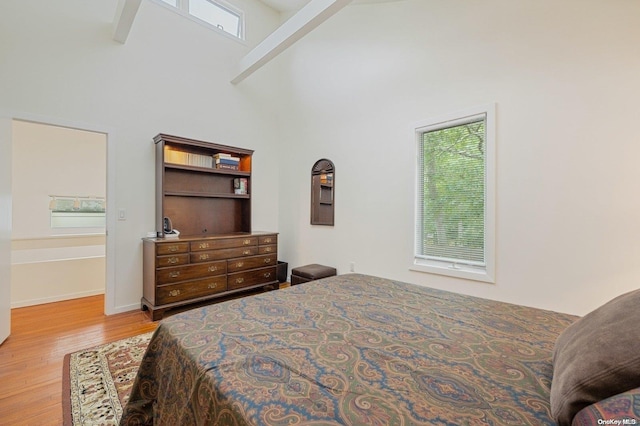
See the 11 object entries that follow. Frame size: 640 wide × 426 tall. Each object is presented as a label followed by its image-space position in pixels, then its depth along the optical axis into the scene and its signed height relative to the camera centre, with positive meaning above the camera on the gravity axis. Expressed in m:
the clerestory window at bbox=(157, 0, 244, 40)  3.80 +2.95
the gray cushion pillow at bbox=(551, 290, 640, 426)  0.64 -0.37
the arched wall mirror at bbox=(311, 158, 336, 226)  4.10 +0.31
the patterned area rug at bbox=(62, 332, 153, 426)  1.58 -1.14
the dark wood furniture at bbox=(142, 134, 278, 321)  3.14 -0.31
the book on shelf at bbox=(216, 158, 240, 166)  3.87 +0.72
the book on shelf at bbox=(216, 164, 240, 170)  3.89 +0.65
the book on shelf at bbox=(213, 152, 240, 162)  3.87 +0.78
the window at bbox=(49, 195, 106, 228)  4.23 +0.00
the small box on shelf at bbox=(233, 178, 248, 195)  4.16 +0.39
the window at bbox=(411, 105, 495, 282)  2.75 +0.19
